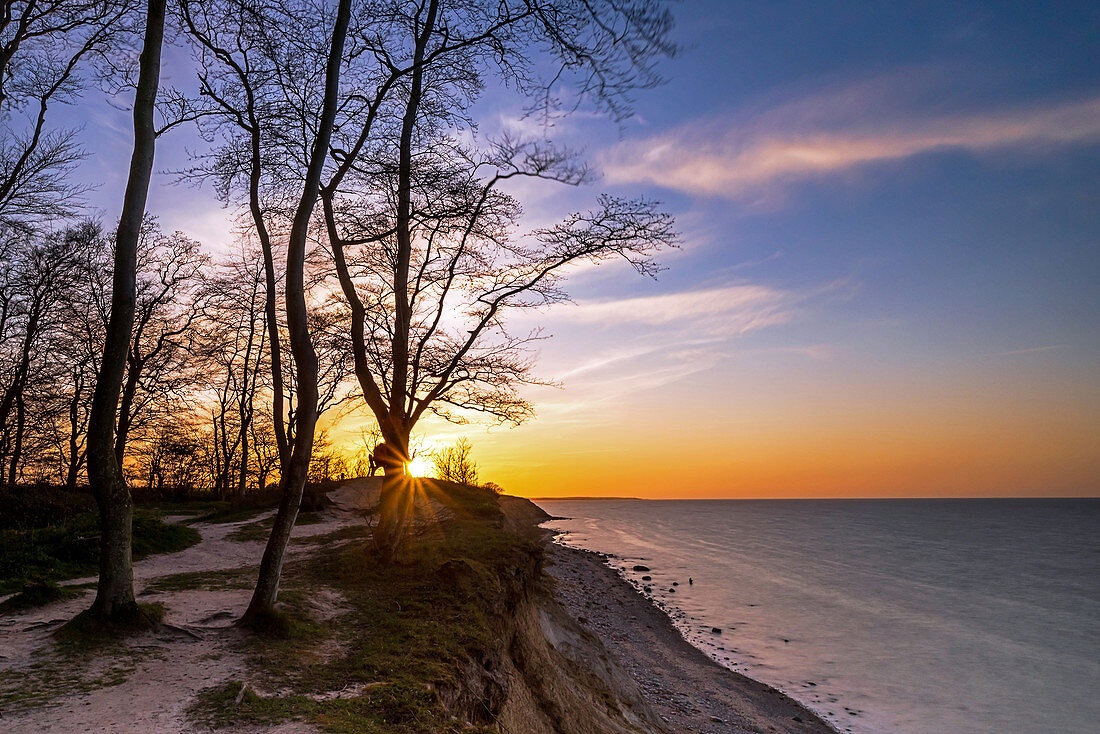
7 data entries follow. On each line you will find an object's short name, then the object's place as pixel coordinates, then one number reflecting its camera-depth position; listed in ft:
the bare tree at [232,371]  84.84
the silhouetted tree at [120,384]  22.77
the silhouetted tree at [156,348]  82.17
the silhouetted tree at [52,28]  35.50
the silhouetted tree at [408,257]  36.14
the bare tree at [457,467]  165.19
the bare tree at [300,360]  24.86
